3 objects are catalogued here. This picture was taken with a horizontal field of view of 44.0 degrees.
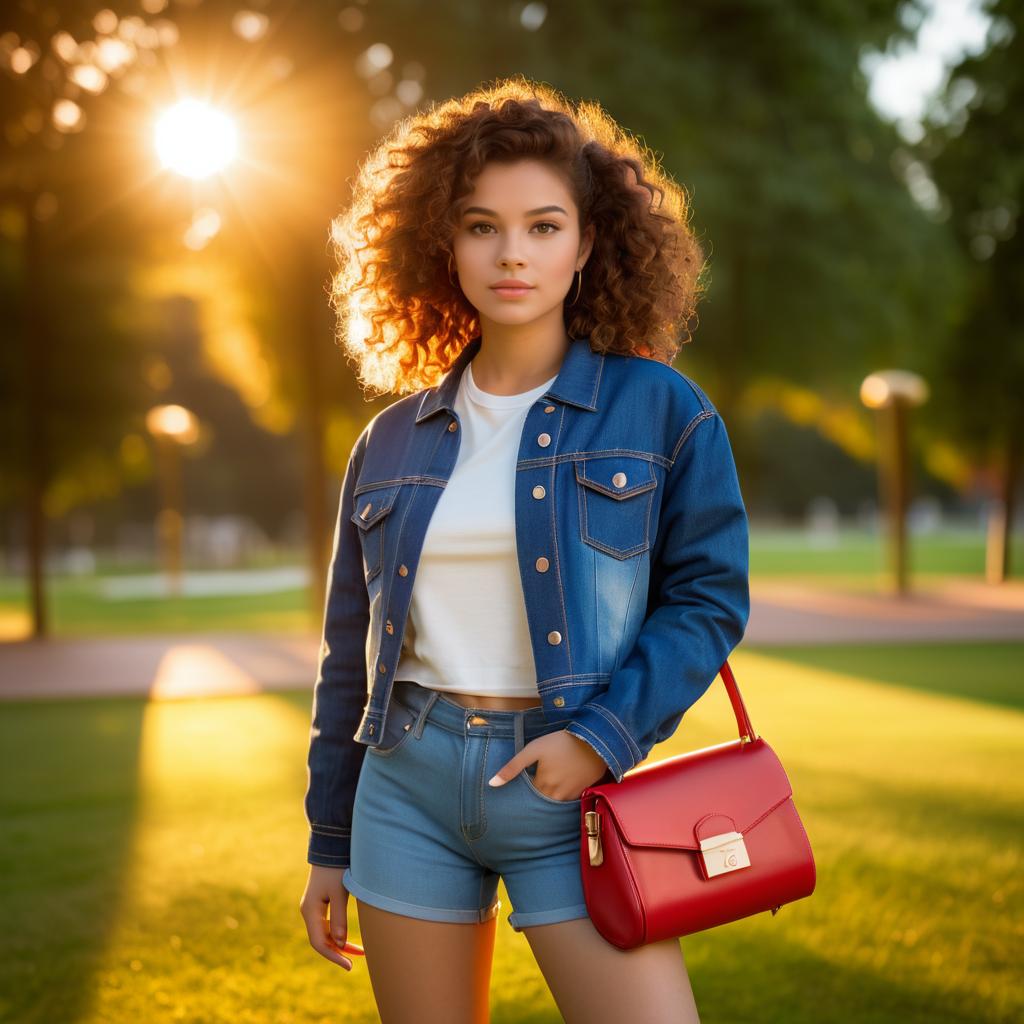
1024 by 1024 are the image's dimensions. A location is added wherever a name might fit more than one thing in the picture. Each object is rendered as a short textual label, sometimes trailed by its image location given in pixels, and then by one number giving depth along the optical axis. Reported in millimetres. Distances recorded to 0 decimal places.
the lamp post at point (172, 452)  25172
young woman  1929
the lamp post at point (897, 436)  20891
